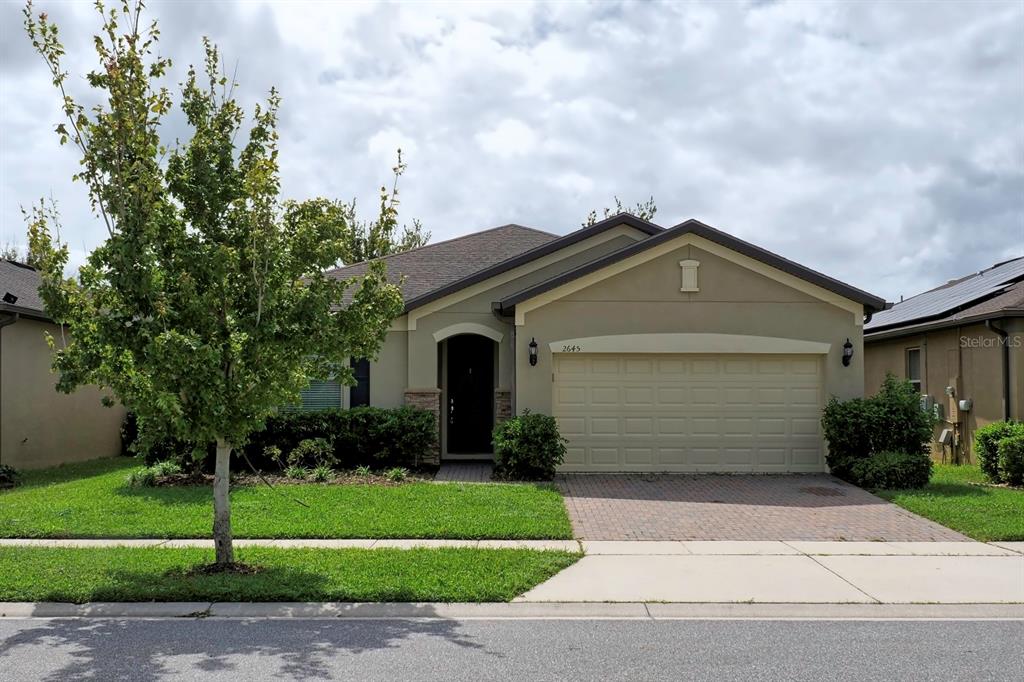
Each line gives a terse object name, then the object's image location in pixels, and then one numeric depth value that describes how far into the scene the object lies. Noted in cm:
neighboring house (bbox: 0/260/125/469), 1543
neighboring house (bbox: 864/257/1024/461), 1553
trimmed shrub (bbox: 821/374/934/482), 1336
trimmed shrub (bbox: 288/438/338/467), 1449
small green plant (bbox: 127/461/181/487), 1289
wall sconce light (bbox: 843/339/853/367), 1440
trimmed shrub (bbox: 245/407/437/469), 1464
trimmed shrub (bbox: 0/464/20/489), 1375
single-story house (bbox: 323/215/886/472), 1452
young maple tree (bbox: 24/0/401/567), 729
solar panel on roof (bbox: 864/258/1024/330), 1841
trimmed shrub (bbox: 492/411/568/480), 1345
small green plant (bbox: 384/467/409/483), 1366
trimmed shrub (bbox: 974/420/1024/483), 1363
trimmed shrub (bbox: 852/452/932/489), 1273
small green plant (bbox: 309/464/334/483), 1351
